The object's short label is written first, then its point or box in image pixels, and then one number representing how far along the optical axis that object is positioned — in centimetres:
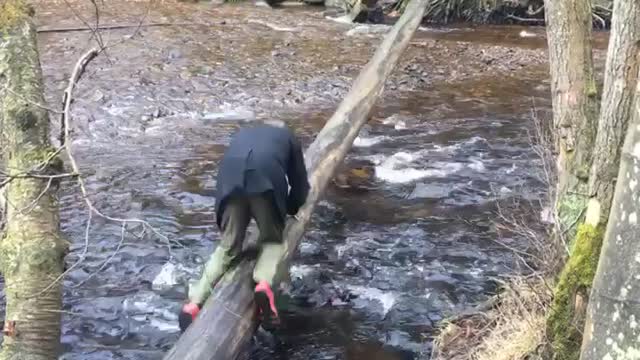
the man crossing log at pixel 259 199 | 502
